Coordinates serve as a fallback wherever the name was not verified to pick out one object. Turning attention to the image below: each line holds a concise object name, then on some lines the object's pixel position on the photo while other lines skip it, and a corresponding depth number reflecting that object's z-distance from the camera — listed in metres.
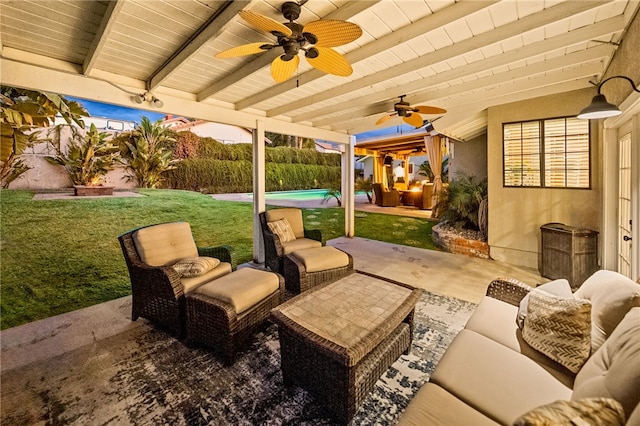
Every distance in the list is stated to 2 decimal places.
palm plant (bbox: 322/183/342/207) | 11.61
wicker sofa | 0.94
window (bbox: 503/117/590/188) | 4.37
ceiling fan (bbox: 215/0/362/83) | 1.86
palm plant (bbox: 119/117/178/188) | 7.43
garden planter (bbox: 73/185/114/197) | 6.54
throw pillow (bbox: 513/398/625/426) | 0.79
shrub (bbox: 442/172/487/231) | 6.17
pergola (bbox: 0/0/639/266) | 2.20
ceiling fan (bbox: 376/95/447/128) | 3.92
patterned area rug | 1.80
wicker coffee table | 1.70
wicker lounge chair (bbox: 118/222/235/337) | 2.66
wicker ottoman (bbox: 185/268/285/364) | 2.32
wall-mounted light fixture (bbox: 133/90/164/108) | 3.55
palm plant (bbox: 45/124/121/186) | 6.20
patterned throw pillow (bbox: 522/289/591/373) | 1.51
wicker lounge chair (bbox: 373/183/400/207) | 12.64
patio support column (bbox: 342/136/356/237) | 7.32
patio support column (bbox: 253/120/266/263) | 5.12
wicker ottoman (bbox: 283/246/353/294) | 3.51
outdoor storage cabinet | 4.01
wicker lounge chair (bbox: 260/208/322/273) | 4.11
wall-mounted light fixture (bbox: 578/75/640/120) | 2.38
